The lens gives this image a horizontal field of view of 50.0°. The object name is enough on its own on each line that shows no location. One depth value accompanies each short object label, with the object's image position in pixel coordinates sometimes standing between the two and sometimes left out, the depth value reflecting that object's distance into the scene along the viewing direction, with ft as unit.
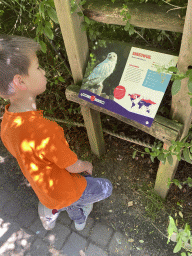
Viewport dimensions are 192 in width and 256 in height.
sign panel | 4.71
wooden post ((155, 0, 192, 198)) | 3.79
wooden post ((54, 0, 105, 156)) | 4.91
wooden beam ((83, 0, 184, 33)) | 3.97
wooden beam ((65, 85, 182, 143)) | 5.23
